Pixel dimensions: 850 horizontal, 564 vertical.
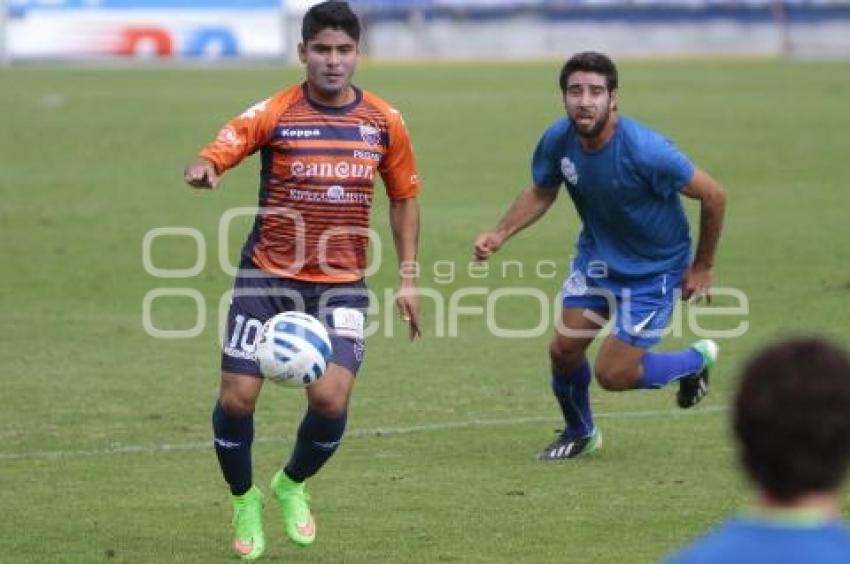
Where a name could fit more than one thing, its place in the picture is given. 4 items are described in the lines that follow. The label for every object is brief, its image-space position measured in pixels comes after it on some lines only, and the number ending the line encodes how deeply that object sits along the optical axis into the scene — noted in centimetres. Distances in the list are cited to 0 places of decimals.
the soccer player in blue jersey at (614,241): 1934
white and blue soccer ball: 1557
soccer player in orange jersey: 1639
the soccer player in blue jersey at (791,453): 696
